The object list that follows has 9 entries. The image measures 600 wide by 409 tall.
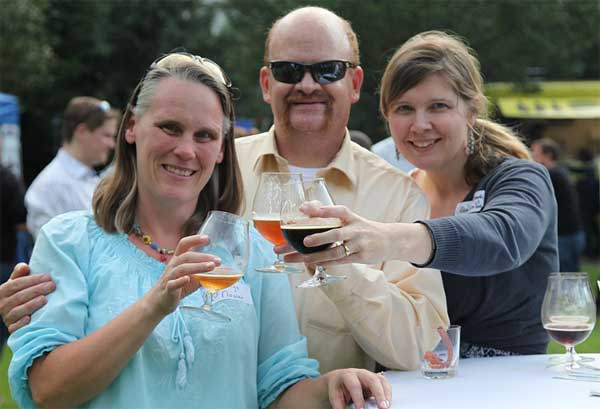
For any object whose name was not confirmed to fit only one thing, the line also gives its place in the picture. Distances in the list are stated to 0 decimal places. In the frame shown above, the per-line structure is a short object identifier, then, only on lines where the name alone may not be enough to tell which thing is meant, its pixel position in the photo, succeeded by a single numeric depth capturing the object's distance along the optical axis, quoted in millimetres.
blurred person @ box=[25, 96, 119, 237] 7047
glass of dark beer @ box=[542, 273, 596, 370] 2881
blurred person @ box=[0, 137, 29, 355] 8055
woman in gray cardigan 3133
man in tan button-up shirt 2789
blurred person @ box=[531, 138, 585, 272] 10781
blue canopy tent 11453
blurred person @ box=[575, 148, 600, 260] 14891
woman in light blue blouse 2244
